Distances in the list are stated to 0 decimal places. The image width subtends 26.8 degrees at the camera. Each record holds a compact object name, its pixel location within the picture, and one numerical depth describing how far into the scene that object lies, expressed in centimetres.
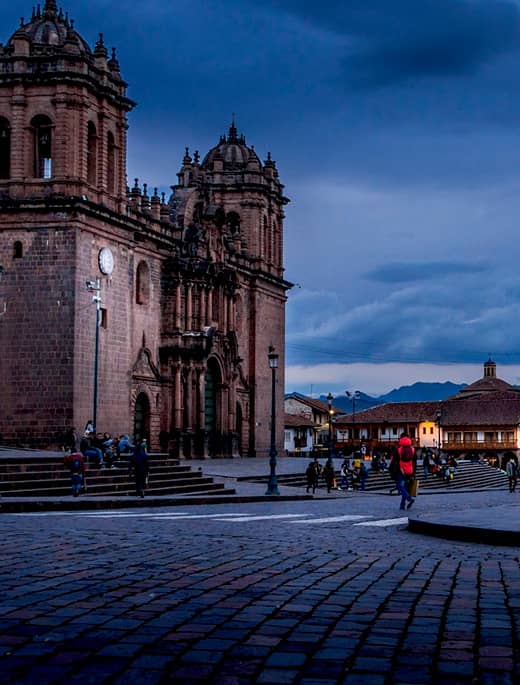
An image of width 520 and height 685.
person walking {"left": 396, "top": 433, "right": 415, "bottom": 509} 1947
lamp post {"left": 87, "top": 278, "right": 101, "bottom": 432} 3841
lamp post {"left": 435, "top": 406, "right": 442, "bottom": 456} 9856
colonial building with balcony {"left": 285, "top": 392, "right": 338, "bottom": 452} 10544
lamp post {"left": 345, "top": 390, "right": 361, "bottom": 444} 6700
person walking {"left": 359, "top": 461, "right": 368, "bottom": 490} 3991
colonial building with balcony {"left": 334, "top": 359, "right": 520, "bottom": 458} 9675
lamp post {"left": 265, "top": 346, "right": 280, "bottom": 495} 2914
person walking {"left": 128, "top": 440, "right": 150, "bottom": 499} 2416
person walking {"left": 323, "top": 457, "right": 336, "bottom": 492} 3612
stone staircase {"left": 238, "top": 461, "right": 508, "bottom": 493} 3969
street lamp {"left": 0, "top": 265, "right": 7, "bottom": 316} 4019
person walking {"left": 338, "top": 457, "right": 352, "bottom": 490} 3956
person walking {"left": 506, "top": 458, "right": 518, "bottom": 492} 4375
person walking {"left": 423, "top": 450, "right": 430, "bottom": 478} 4897
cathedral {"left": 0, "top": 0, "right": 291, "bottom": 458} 3975
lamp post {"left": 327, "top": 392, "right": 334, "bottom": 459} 5334
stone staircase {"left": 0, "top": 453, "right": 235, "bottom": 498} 2391
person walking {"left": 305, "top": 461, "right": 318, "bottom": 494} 3509
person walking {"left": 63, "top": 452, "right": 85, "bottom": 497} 2333
